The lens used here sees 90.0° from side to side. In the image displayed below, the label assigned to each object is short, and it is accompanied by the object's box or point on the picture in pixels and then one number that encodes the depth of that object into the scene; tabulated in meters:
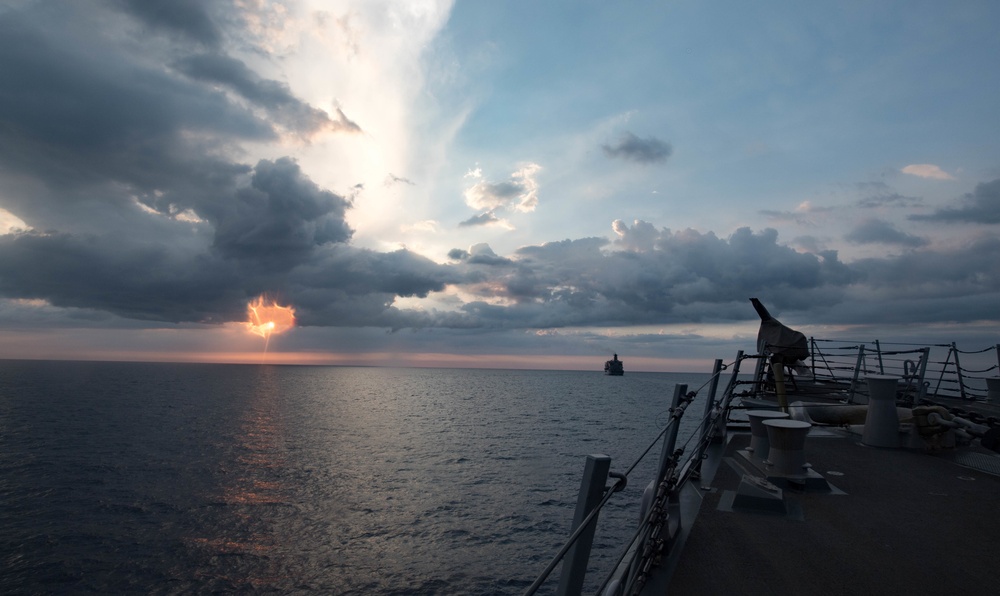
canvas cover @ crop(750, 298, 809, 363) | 18.03
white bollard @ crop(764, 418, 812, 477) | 6.94
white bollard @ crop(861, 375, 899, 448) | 9.88
